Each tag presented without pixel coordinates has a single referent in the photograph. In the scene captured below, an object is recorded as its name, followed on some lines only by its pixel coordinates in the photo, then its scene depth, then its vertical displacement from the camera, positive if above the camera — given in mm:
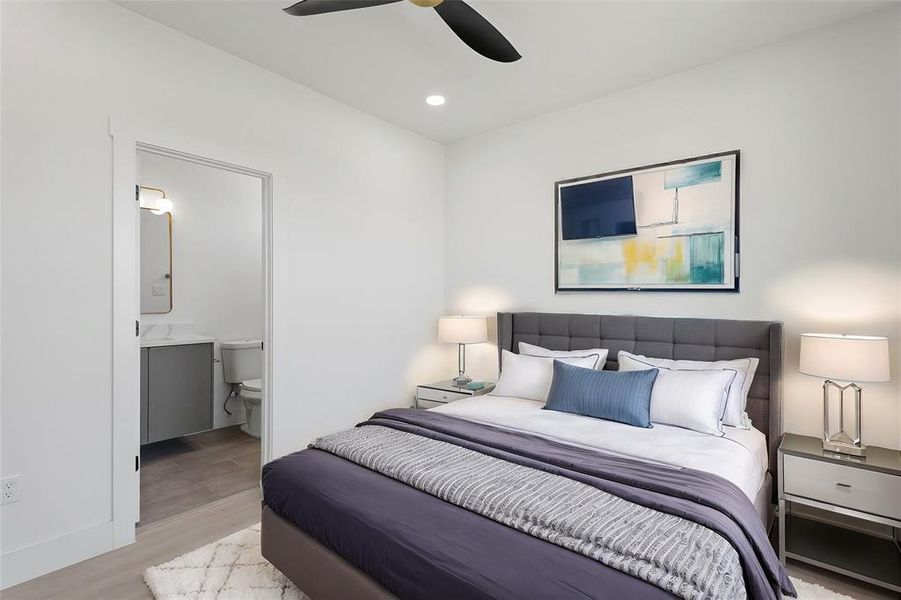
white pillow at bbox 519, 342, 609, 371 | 3197 -376
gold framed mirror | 4180 +343
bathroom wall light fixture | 4133 +874
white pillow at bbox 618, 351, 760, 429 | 2541 -412
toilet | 4406 -674
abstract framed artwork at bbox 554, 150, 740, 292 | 2932 +513
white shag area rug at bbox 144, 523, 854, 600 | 2053 -1304
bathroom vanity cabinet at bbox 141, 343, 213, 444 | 3645 -751
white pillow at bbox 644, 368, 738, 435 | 2404 -524
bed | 1328 -733
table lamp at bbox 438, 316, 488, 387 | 3854 -253
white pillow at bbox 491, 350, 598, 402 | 3137 -522
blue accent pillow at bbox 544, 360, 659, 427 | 2537 -537
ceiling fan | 1962 +1255
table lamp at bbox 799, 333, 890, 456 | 2184 -298
